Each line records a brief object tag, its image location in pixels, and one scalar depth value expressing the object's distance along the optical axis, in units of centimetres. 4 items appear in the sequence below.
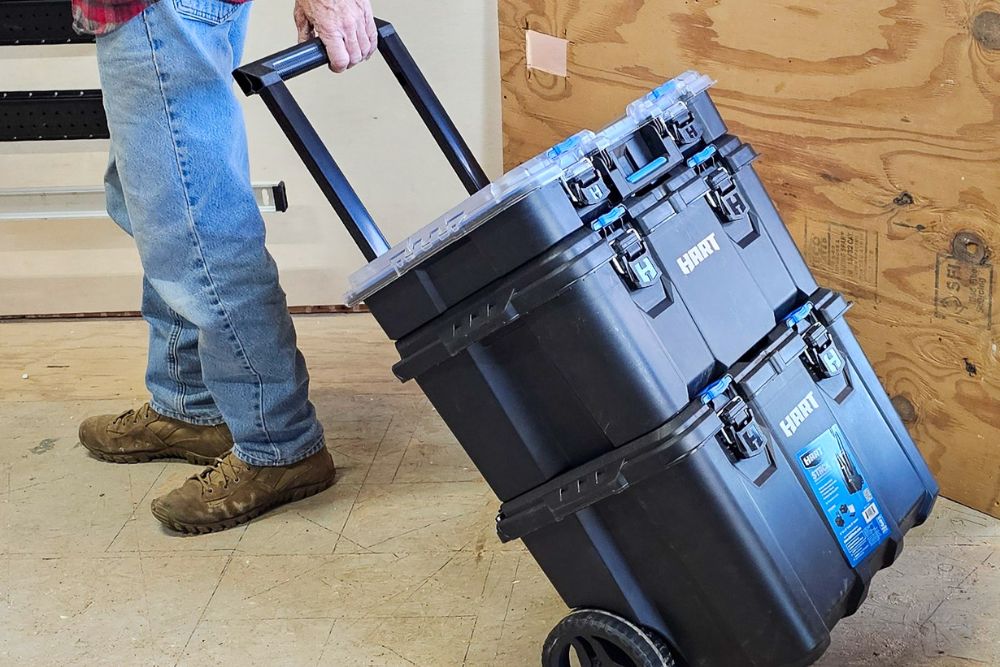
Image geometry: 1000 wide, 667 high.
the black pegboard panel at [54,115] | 217
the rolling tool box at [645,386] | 113
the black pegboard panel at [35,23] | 212
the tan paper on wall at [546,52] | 203
